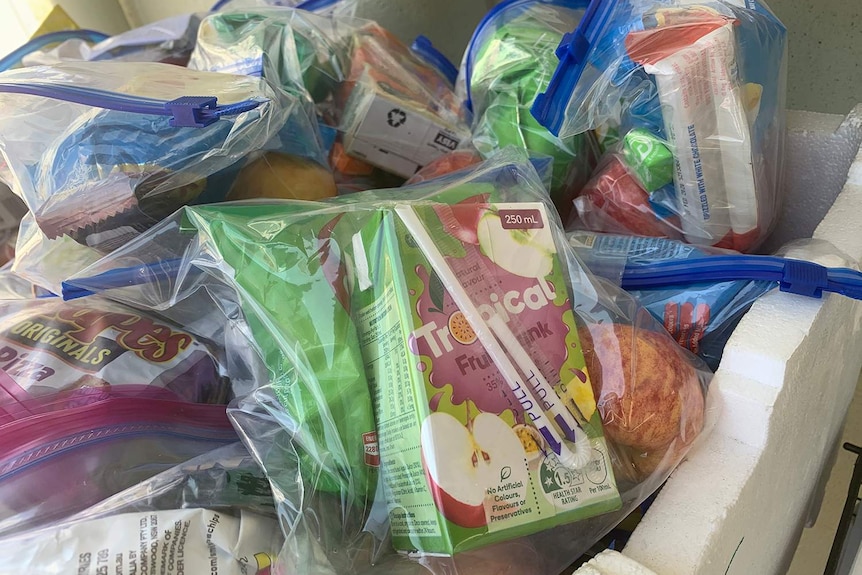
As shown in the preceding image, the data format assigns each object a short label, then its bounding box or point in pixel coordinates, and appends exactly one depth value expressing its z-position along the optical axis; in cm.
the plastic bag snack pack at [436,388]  40
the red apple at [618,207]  63
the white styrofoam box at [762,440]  40
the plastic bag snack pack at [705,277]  50
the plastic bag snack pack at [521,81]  69
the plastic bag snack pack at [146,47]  89
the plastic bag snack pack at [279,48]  71
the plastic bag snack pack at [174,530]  35
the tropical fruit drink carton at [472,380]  39
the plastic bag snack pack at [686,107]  53
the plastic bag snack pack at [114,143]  53
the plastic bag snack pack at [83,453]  39
